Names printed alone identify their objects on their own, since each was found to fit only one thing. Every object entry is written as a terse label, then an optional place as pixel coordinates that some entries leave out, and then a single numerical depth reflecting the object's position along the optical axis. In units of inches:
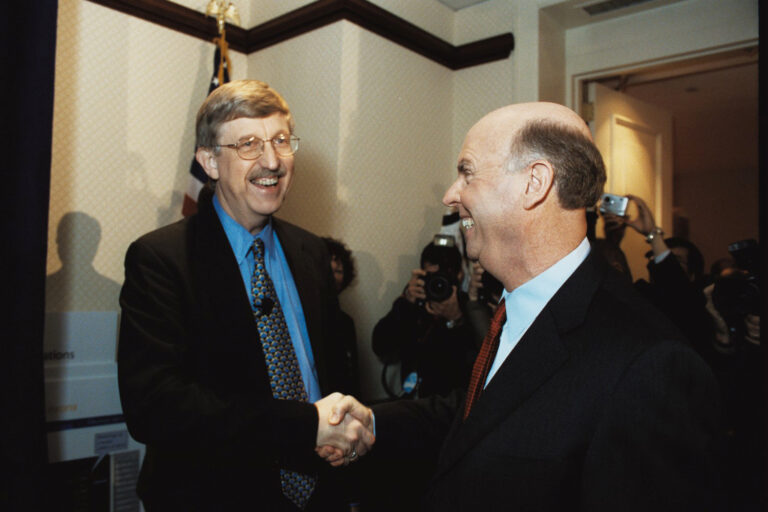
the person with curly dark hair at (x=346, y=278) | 108.8
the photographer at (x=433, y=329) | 102.7
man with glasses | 55.0
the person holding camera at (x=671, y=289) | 95.8
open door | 140.3
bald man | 34.7
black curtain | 55.9
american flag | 107.6
